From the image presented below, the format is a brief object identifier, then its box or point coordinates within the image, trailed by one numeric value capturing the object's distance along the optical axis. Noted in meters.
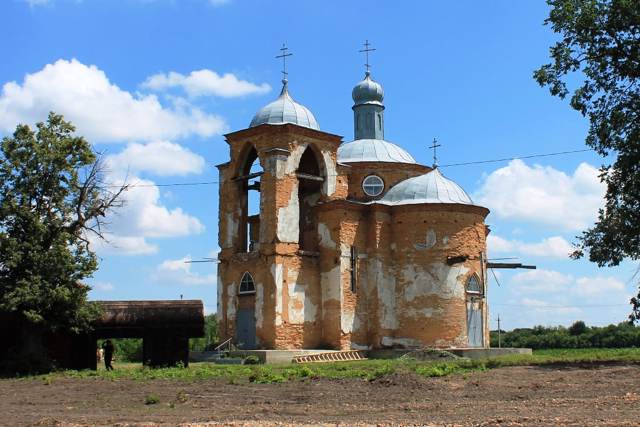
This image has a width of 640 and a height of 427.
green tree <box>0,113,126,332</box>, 24.61
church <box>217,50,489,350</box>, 33.16
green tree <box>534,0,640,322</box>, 22.86
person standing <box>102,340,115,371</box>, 28.45
